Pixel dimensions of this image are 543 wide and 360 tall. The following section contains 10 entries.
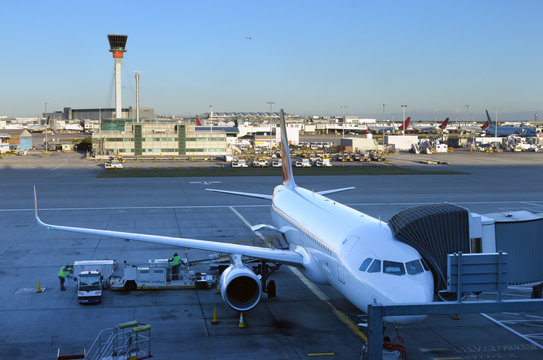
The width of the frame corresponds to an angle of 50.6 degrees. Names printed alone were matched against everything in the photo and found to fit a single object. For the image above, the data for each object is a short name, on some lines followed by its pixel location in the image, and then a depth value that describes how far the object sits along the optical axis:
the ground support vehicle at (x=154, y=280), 29.84
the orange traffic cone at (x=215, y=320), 24.64
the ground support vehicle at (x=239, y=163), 105.56
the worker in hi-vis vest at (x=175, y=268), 31.20
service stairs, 20.33
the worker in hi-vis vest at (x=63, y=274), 29.34
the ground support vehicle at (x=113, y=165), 100.54
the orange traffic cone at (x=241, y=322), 24.08
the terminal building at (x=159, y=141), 127.94
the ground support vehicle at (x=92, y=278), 27.17
